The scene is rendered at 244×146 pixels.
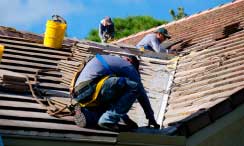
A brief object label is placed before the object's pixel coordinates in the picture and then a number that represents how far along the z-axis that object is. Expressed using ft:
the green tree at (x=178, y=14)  122.72
